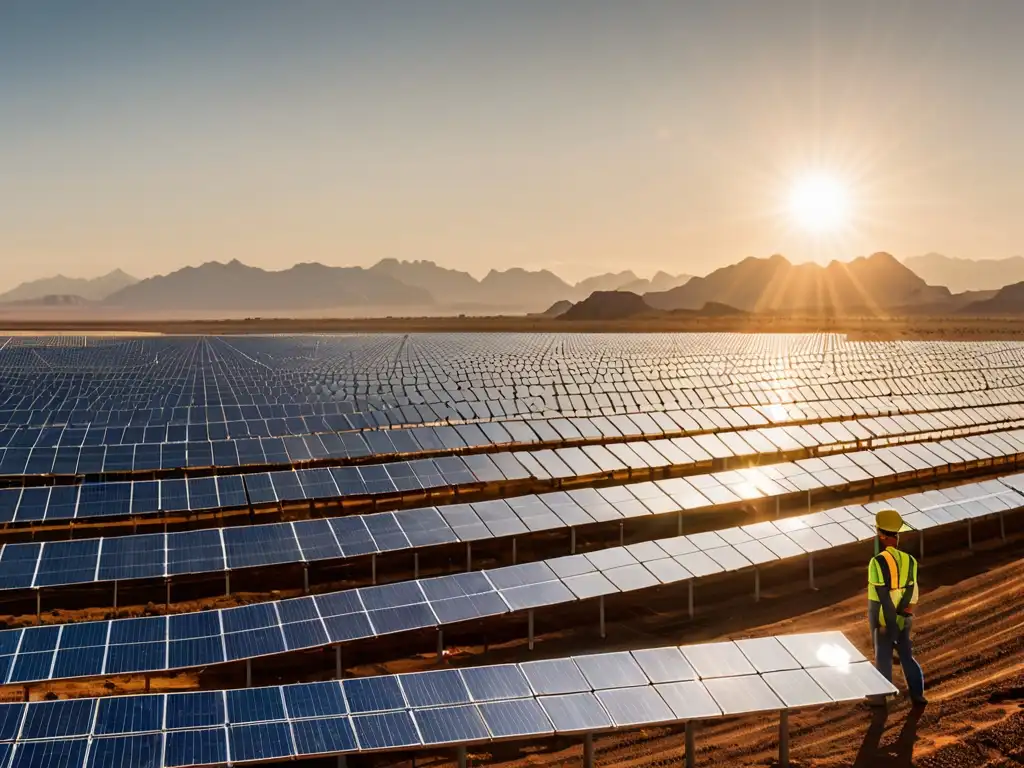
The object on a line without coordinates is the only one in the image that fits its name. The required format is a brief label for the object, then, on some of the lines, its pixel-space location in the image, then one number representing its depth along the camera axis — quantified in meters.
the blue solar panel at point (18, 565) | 12.84
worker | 9.21
